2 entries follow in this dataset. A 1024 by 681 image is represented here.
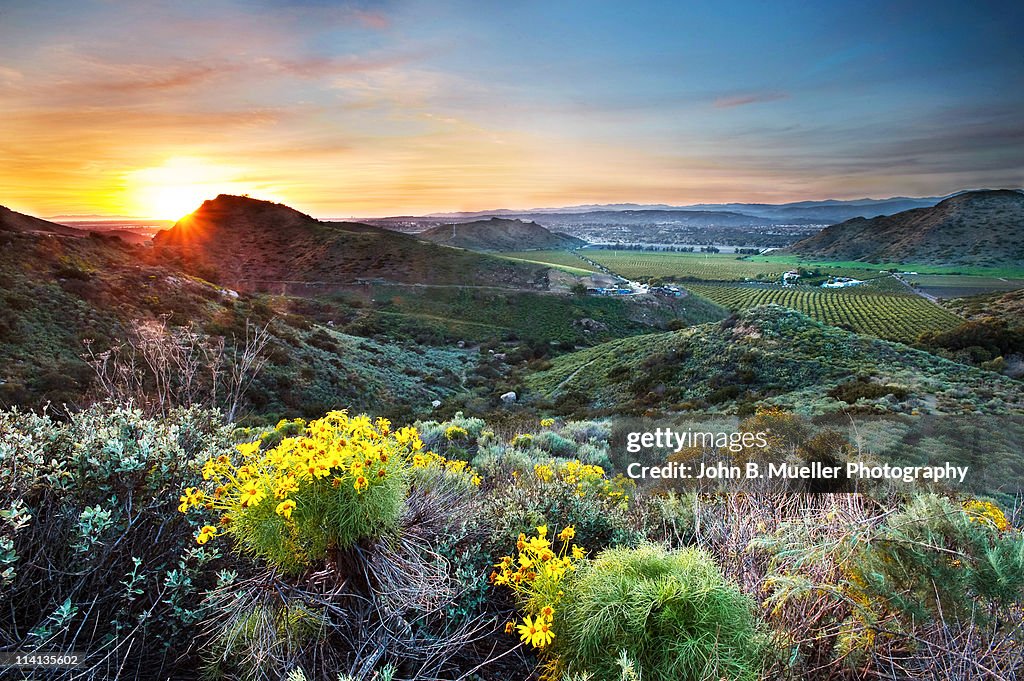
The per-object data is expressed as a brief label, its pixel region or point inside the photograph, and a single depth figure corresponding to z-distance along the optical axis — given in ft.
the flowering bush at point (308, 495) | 8.09
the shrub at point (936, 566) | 8.11
